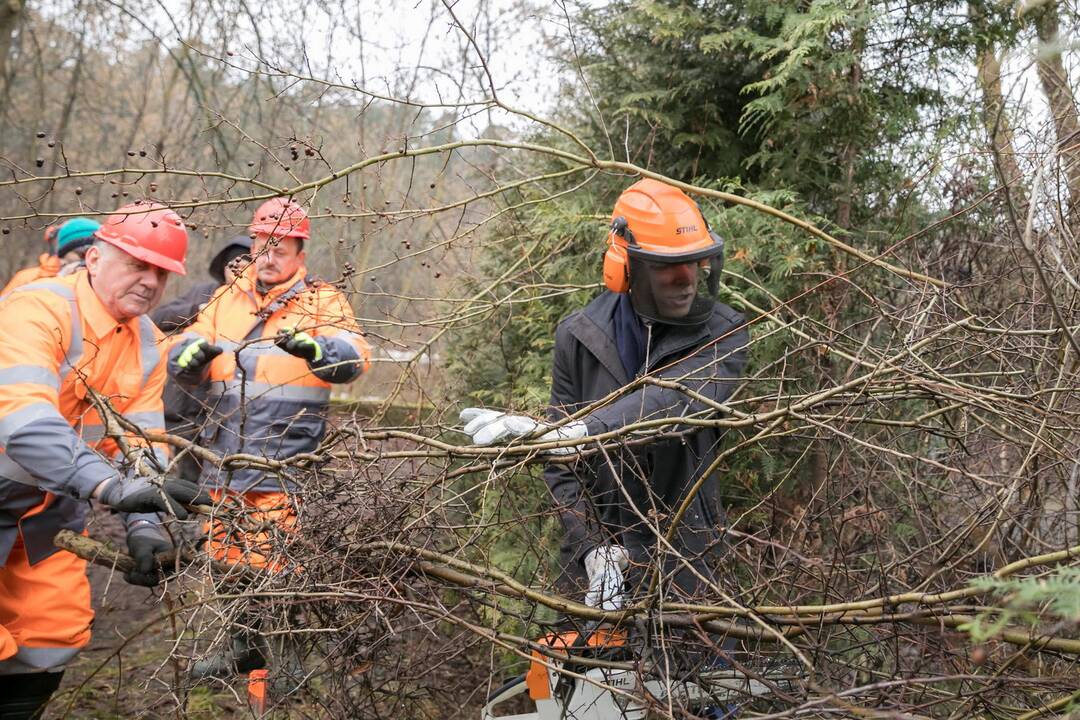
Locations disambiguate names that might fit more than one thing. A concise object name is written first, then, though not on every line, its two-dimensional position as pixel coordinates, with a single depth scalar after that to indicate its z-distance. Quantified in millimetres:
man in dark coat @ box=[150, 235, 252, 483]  4707
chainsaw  2424
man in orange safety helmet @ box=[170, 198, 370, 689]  4305
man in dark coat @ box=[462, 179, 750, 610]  3262
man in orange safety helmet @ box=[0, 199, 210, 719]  3309
